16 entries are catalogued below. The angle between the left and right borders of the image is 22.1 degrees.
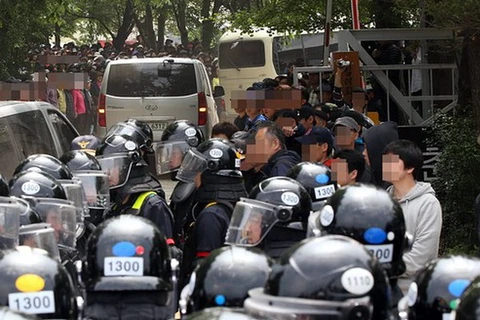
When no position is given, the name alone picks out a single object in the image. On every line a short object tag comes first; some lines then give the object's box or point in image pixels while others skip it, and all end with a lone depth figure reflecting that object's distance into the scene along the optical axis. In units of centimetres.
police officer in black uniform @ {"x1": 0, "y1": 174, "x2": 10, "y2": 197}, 732
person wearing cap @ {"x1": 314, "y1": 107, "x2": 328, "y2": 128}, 1226
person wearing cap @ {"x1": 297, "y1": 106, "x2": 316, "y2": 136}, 1228
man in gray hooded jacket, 722
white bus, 3275
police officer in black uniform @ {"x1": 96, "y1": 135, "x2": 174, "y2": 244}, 757
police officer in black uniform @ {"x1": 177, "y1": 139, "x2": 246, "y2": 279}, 737
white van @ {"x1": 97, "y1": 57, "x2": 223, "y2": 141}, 2011
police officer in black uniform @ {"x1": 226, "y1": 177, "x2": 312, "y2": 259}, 661
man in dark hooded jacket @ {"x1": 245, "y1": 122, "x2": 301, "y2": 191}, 884
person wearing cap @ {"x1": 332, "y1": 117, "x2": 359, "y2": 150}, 1002
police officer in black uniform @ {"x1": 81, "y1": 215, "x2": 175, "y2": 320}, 530
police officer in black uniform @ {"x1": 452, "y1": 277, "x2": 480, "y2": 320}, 413
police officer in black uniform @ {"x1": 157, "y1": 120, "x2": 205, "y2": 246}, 848
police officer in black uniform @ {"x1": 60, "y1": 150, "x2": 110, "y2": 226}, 830
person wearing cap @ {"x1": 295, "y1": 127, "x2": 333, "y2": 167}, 962
